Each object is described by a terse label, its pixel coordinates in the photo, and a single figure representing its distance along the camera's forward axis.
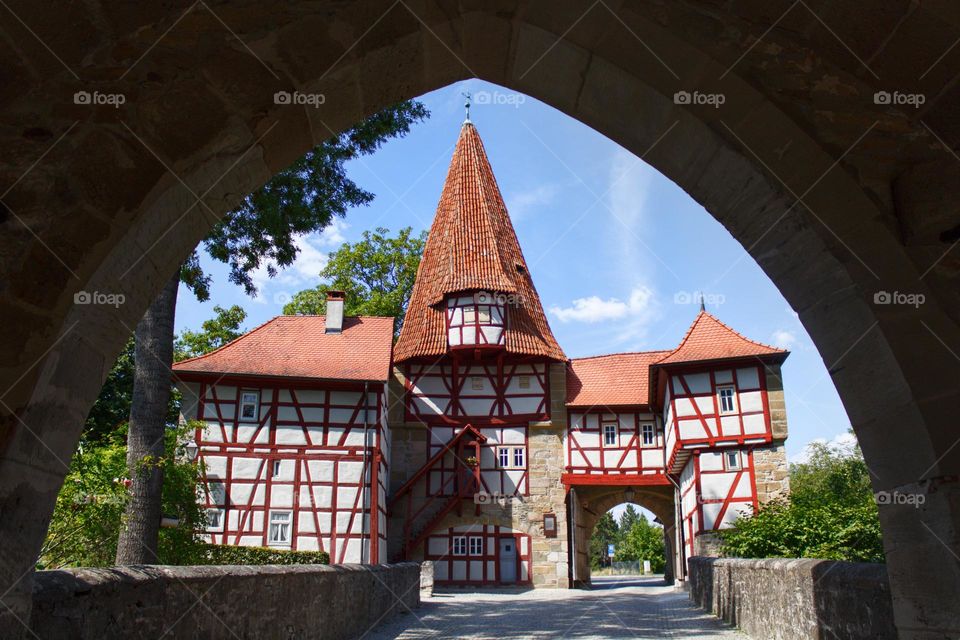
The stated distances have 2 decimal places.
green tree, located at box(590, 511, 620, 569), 51.19
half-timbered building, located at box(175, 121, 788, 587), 16.94
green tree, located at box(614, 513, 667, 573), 38.53
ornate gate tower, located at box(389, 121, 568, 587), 19.80
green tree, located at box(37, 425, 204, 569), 6.38
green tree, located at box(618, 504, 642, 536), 66.62
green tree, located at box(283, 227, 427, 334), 25.75
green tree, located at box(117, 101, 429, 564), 7.50
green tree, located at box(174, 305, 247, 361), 24.53
